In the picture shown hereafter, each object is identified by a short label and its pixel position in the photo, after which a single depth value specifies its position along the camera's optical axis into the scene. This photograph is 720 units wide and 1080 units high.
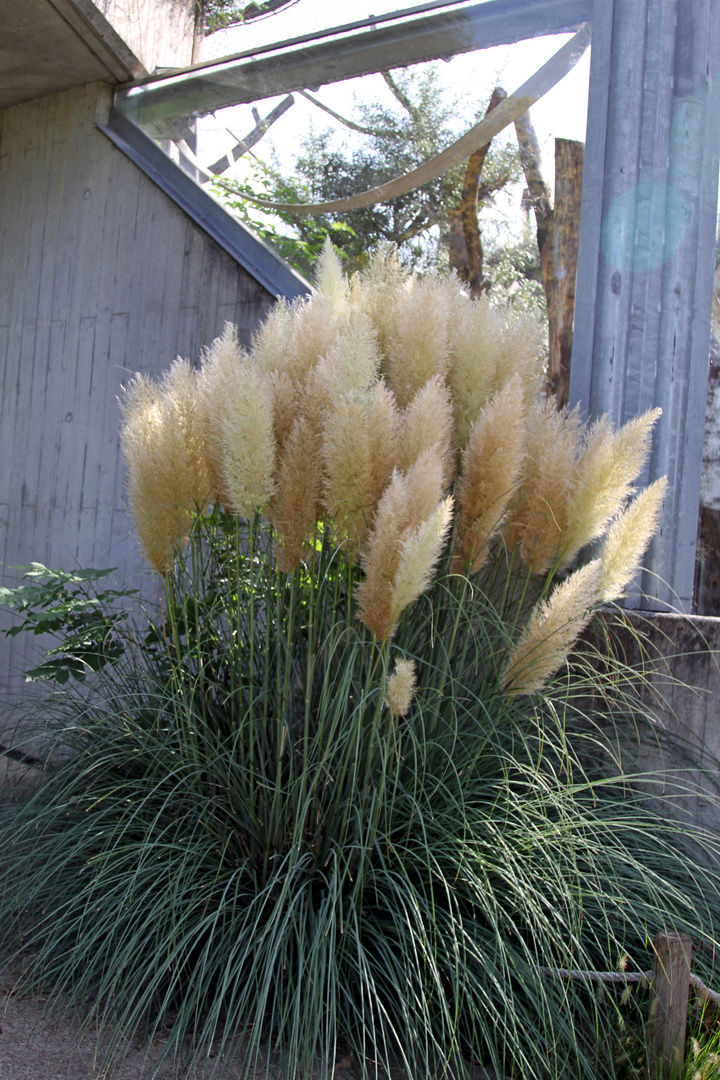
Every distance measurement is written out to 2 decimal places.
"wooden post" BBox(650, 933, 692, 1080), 1.62
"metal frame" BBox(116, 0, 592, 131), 3.23
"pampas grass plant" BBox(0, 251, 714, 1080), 1.72
